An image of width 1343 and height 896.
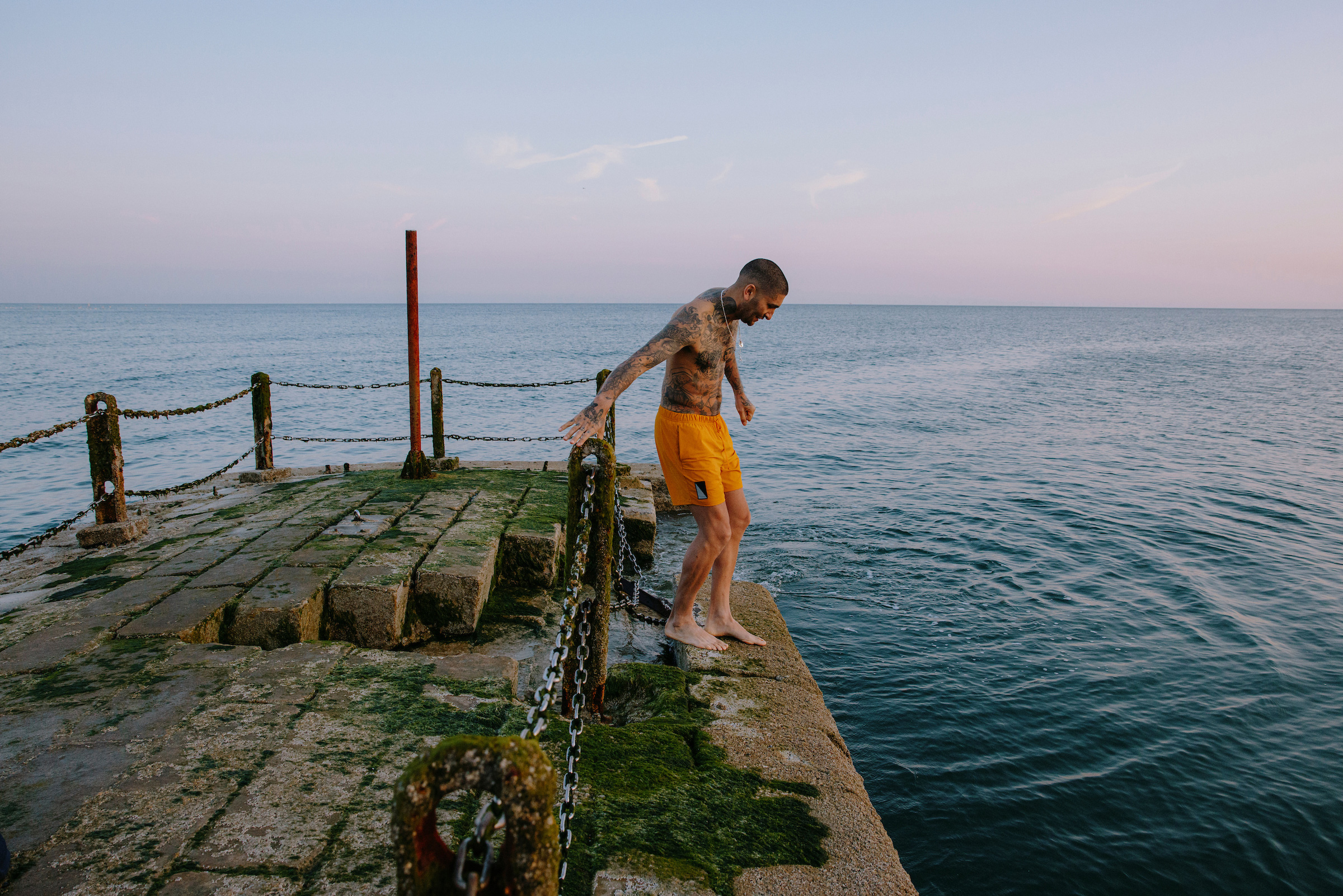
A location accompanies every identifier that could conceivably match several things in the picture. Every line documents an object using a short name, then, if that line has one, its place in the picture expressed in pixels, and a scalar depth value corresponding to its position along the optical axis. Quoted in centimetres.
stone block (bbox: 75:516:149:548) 568
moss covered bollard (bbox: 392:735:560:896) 136
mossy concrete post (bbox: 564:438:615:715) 332
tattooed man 400
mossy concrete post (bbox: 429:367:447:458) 867
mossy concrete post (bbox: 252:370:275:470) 863
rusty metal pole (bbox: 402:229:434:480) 743
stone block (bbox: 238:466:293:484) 823
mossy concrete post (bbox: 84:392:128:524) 606
